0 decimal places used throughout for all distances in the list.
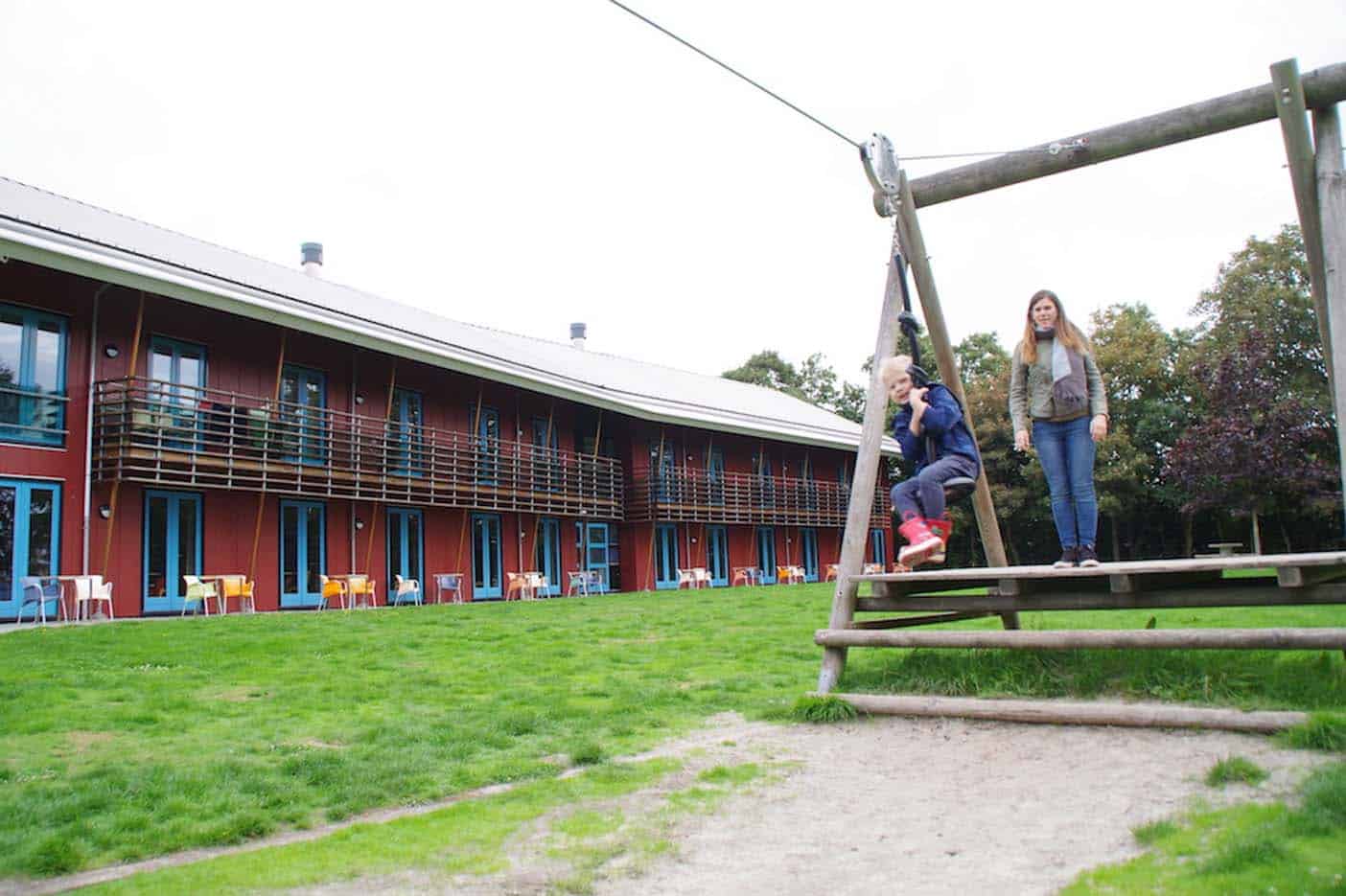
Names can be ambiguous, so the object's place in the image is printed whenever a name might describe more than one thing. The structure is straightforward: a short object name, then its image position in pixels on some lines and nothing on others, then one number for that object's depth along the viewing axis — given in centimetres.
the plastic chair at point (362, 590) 2052
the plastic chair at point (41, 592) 1575
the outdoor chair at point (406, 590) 2145
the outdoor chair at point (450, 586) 2317
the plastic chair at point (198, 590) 1720
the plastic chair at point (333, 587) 1983
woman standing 667
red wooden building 1697
